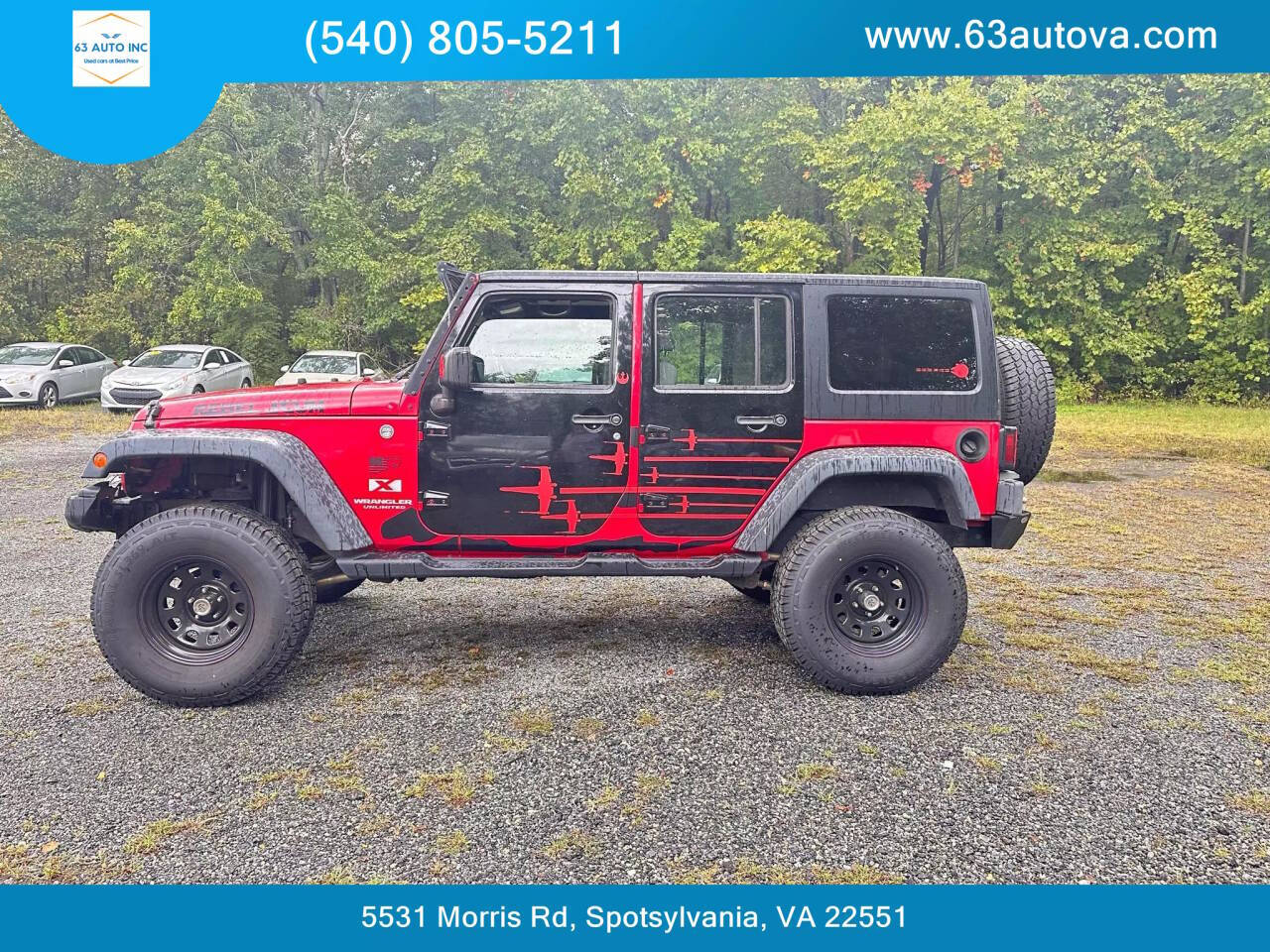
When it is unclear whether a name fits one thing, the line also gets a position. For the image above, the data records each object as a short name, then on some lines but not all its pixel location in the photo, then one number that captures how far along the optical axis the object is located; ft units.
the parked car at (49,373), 58.34
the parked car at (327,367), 55.52
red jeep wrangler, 13.73
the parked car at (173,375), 55.36
